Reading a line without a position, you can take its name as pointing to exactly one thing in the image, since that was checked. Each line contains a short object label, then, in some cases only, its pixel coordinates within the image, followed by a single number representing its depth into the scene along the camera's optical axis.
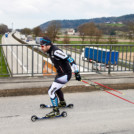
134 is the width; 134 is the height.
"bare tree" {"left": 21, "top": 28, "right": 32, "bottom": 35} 194.62
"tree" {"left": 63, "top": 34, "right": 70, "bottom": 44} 77.69
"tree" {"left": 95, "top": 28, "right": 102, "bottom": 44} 69.95
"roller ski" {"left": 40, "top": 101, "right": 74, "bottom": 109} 5.02
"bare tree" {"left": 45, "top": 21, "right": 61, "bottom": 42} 81.53
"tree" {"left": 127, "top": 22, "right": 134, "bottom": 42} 72.19
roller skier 4.47
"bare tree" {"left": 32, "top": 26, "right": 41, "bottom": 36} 143.62
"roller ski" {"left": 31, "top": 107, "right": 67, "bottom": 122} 4.41
